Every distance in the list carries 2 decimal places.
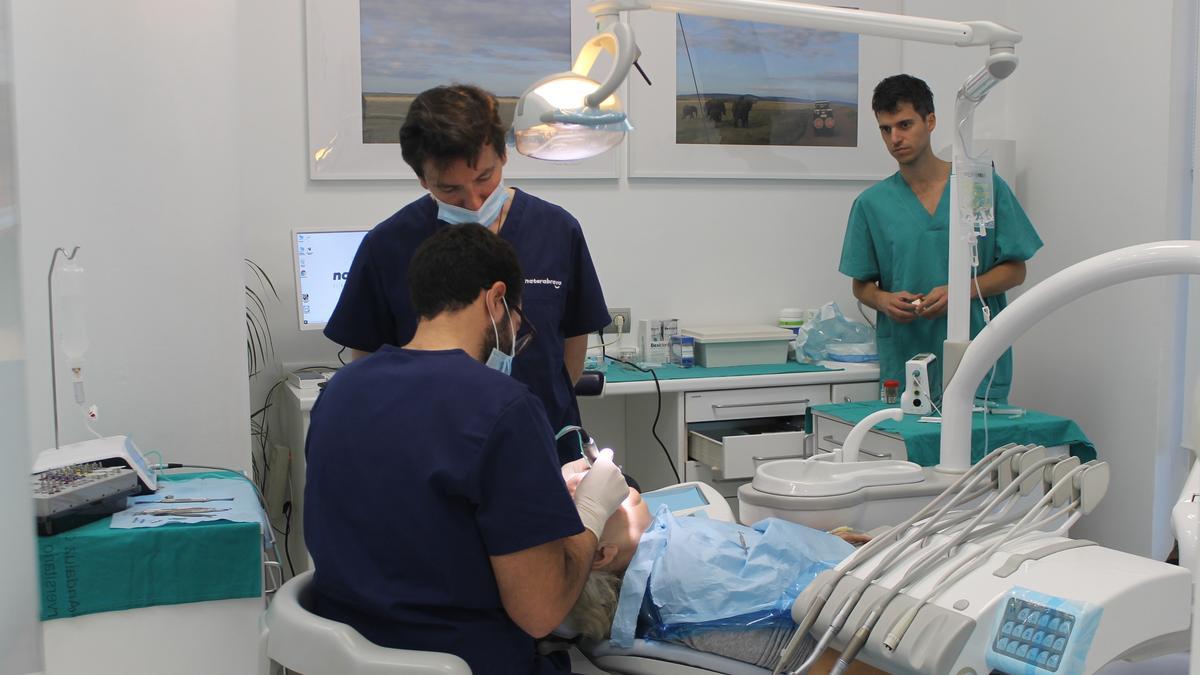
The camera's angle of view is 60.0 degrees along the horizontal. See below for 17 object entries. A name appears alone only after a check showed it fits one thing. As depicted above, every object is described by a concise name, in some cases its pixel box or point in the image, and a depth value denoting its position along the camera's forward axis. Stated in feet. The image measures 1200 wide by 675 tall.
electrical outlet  12.99
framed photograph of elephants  13.14
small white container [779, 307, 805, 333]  13.47
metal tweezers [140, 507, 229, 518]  6.84
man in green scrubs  10.45
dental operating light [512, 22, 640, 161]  5.90
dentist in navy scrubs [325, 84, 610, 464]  6.54
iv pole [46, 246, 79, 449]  7.61
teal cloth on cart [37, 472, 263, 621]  6.39
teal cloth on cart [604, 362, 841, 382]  11.69
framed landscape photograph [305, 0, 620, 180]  11.80
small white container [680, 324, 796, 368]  12.33
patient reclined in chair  5.10
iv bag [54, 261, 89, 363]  7.59
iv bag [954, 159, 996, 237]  6.75
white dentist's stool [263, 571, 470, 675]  4.30
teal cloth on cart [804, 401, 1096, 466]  8.91
